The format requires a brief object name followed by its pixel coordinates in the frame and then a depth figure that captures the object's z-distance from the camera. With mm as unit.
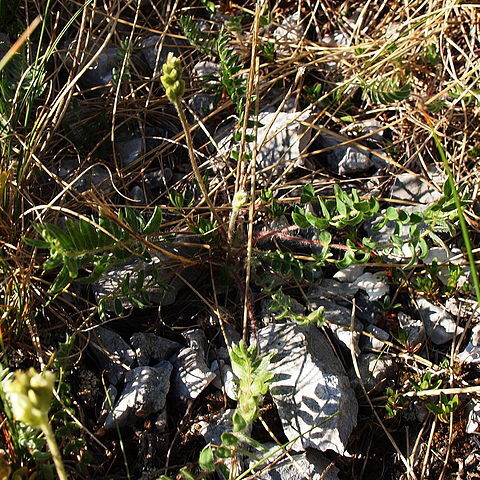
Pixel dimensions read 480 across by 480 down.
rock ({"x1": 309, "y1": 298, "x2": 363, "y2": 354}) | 493
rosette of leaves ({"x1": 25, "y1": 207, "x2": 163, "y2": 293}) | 408
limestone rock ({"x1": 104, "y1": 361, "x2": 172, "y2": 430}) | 453
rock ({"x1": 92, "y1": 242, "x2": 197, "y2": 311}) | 494
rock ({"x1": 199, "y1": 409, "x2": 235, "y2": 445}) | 449
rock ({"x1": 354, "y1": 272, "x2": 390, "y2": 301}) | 510
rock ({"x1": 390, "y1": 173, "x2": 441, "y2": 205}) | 553
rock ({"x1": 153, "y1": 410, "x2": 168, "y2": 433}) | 456
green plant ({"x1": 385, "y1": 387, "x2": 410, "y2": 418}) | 461
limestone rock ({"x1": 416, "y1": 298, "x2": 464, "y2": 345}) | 500
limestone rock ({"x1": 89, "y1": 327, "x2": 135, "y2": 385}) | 477
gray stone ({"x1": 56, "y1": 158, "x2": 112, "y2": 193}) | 550
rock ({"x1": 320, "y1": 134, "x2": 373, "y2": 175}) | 567
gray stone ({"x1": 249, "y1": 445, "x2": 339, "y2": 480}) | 433
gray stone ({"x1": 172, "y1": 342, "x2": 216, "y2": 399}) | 468
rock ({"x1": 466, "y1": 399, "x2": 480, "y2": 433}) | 459
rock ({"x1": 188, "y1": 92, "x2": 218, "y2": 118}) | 591
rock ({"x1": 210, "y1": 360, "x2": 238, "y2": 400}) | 459
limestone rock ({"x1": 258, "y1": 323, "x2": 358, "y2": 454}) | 441
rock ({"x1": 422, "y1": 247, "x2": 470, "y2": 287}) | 513
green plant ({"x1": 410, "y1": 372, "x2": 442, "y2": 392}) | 464
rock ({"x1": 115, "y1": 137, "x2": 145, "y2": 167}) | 572
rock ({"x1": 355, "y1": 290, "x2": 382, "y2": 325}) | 508
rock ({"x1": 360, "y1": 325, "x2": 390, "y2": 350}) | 493
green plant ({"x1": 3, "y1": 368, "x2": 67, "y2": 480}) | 324
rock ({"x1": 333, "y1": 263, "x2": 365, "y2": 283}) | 520
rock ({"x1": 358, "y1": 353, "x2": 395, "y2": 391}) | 478
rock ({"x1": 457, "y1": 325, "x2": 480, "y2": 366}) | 484
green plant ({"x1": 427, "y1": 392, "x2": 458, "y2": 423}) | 455
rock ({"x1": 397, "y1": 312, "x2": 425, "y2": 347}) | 494
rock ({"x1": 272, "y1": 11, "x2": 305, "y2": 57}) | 612
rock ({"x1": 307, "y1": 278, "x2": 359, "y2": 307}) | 512
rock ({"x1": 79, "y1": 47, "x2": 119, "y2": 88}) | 608
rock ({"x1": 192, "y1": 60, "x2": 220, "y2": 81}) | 608
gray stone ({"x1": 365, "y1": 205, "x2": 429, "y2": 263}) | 519
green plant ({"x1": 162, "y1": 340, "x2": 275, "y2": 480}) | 401
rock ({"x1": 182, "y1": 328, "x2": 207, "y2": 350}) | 483
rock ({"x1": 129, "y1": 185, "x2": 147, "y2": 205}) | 550
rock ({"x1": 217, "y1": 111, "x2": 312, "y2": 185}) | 552
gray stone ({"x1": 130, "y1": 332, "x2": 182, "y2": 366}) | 482
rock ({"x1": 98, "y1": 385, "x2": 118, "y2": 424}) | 457
